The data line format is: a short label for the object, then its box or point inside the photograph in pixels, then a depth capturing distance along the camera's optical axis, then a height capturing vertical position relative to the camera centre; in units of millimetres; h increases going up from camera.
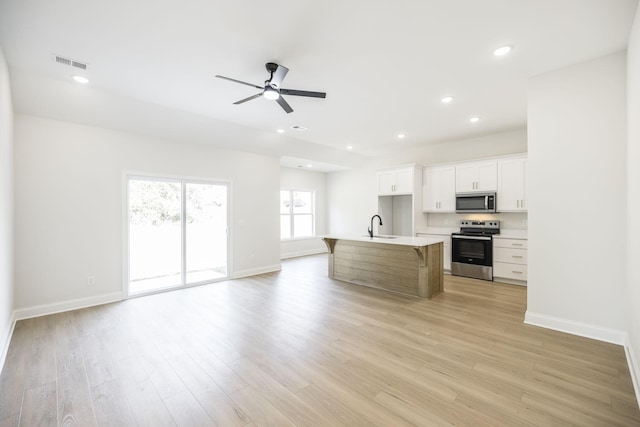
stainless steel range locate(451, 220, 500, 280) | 5359 -751
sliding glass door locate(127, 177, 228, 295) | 4660 -370
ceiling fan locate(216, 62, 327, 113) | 2916 +1366
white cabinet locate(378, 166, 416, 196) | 6406 +741
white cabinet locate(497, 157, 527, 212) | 5141 +512
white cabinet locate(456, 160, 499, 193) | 5461 +715
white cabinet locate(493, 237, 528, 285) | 5020 -896
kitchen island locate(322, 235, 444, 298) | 4324 -873
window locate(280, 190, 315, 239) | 8352 -61
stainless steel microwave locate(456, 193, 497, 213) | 5434 +183
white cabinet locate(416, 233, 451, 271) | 5982 -848
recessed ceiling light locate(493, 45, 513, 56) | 2727 +1608
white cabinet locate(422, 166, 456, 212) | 6055 +510
